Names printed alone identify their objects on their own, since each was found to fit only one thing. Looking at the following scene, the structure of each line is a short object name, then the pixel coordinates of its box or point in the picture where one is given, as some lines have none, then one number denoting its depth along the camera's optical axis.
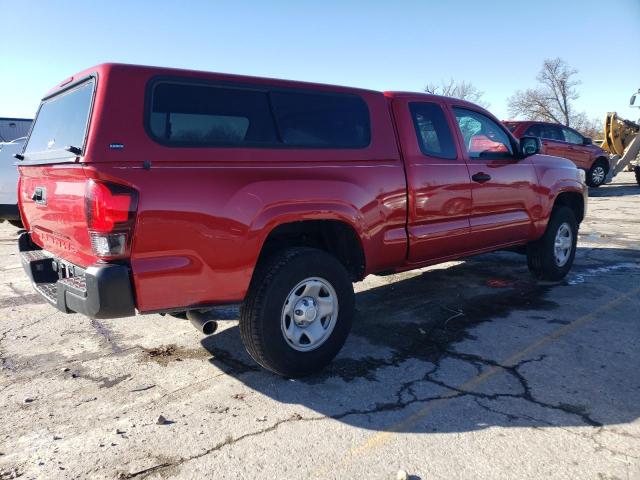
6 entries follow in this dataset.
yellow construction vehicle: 18.25
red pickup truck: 2.75
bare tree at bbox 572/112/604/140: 63.73
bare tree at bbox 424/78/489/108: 57.25
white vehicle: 8.23
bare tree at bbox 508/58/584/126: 60.72
